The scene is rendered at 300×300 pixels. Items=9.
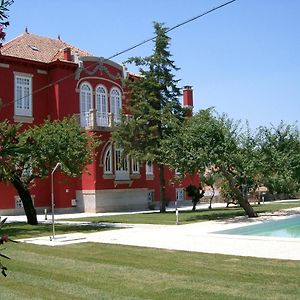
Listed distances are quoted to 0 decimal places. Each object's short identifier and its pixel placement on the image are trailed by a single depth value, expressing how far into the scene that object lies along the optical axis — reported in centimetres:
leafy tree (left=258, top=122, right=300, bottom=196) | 2670
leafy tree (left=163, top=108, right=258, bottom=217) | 2425
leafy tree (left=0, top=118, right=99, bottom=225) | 2258
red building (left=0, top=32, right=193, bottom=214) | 3559
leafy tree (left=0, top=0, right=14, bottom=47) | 340
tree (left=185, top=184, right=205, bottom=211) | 3722
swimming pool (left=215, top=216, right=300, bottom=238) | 1959
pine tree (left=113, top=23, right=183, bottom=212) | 3409
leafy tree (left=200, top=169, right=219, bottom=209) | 3527
